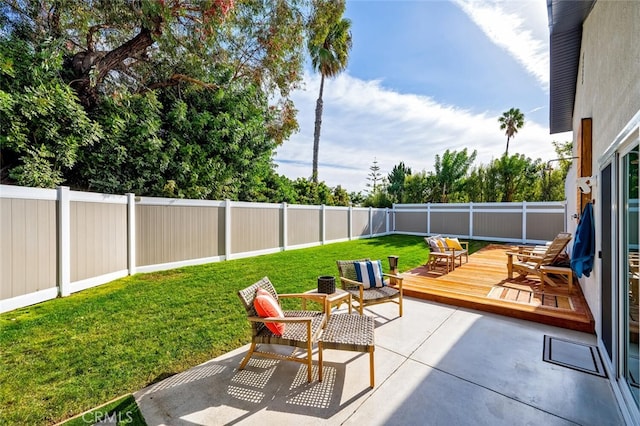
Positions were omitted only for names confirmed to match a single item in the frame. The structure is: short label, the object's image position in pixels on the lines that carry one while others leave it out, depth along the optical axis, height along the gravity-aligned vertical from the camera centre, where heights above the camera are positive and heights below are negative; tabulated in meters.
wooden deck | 3.86 -1.52
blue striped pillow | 4.14 -1.00
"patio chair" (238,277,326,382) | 2.54 -1.25
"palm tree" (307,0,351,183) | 14.04 +8.63
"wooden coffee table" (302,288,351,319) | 3.16 -1.14
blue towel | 3.53 -0.47
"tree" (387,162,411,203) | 24.26 +3.60
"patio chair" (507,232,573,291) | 5.11 -1.11
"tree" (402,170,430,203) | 18.20 +1.72
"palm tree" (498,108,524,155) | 21.36 +7.46
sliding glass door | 1.95 -0.46
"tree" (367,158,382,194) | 33.12 +4.65
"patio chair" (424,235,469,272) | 6.65 -1.09
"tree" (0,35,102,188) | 5.24 +2.00
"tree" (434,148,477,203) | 16.80 +2.76
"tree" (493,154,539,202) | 15.60 +2.20
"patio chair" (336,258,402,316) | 3.79 -1.20
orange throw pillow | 2.67 -1.03
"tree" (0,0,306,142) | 6.27 +4.78
